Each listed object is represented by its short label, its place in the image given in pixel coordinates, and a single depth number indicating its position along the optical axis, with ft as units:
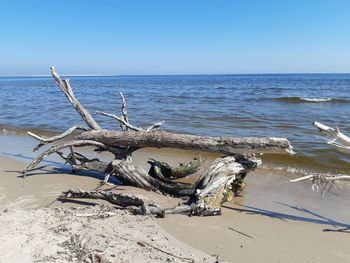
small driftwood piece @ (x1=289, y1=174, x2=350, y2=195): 14.58
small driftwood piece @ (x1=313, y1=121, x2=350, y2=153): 14.48
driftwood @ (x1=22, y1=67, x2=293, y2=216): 16.02
